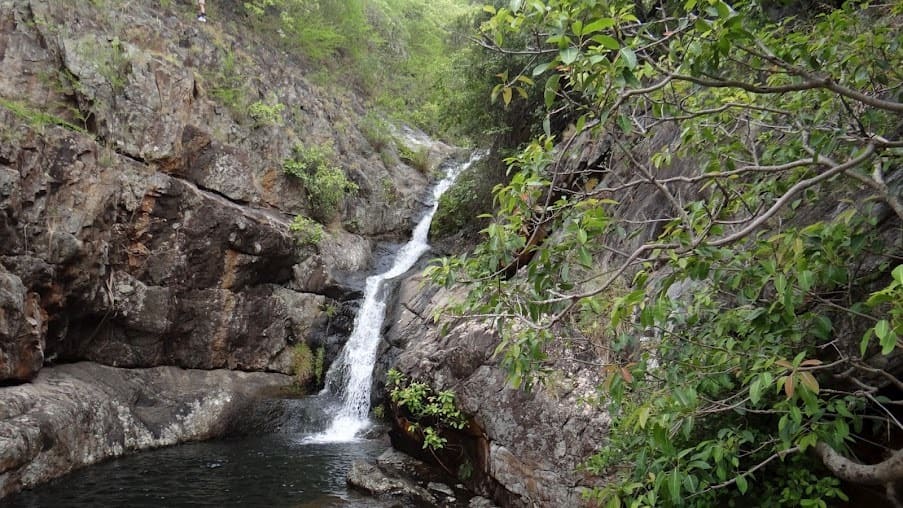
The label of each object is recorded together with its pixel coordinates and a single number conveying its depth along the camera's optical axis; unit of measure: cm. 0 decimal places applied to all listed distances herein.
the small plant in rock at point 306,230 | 1474
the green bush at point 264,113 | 1558
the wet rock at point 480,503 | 760
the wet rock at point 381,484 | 816
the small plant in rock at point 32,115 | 998
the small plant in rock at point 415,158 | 2245
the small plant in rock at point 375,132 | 2131
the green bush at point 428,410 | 841
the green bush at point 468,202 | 1451
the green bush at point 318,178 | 1593
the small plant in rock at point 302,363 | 1379
